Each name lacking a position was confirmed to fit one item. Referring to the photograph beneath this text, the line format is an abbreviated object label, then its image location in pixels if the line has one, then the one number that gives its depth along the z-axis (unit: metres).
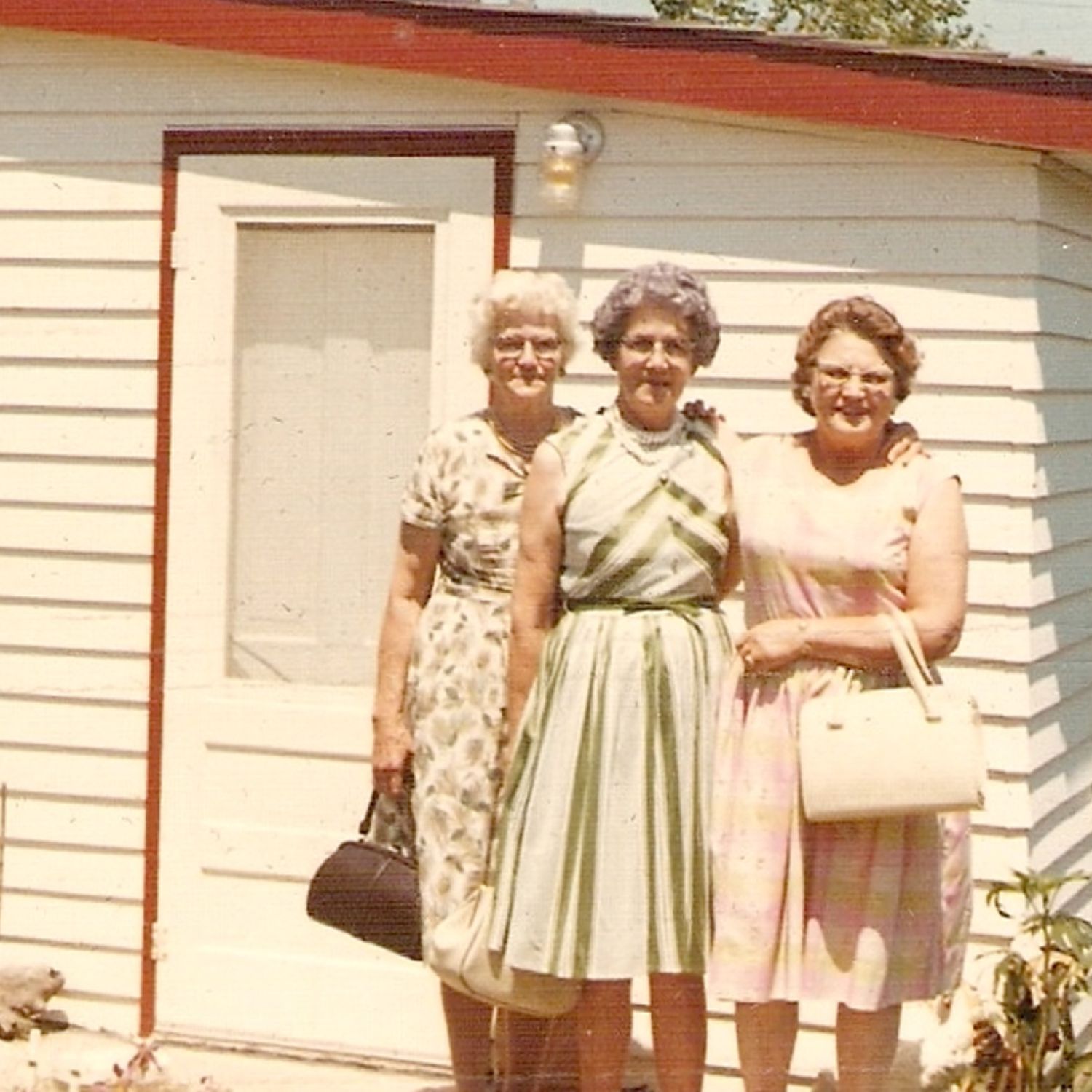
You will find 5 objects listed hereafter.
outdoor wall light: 6.12
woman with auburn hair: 4.73
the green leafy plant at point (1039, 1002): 5.66
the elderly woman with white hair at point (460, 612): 5.32
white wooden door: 6.48
